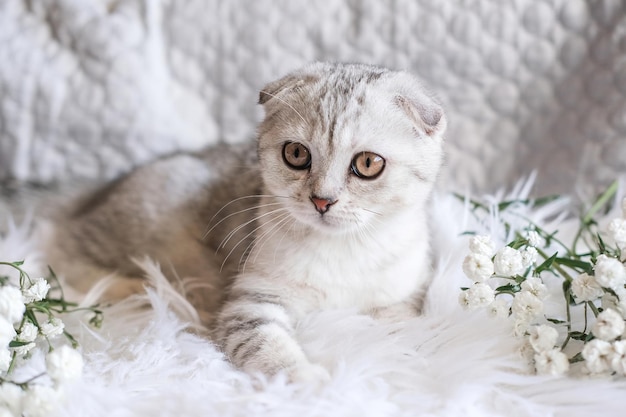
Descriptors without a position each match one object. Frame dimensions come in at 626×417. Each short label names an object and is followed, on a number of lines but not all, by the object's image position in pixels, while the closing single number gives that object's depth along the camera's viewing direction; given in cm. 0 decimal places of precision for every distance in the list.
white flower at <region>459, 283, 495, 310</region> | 37
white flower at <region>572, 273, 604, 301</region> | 37
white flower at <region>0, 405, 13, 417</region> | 34
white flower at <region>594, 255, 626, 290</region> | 35
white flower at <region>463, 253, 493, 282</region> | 37
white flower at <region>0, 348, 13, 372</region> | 35
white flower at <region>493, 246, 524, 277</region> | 37
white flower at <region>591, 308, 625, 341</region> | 35
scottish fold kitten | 40
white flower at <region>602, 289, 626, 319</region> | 36
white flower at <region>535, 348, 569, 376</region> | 36
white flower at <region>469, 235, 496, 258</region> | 38
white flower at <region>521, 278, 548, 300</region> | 37
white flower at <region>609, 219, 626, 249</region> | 36
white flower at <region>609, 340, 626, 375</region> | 35
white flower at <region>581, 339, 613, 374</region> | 35
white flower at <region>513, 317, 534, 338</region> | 38
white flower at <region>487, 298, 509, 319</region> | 38
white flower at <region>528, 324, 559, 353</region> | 37
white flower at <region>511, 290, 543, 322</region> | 37
